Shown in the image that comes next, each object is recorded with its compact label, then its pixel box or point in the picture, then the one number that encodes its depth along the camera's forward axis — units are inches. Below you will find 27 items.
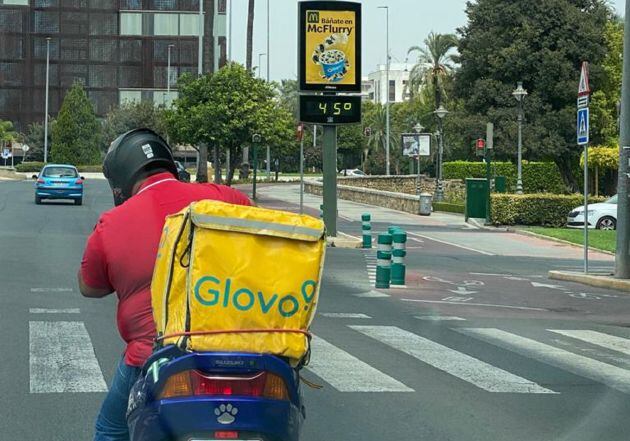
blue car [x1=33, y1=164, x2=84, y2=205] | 1681.8
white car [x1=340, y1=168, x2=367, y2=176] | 4079.7
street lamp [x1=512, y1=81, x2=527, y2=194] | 1856.5
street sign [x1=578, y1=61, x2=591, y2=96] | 784.9
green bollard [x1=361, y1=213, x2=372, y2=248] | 1060.7
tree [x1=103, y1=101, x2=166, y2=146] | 3565.5
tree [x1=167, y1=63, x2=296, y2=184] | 2003.0
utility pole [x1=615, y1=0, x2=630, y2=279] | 762.2
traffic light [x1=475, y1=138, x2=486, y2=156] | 1859.0
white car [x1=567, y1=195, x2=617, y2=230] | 1450.5
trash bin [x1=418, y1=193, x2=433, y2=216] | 1811.0
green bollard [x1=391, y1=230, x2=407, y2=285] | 730.2
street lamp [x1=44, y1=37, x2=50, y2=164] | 3543.3
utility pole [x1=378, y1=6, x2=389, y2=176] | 3302.7
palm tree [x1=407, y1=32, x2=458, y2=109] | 3139.8
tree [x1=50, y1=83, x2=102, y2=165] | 3592.5
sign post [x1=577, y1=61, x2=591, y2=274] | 802.8
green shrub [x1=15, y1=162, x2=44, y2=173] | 3422.7
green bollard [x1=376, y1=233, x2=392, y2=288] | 711.2
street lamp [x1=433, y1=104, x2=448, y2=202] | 2020.2
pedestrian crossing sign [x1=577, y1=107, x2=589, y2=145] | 807.7
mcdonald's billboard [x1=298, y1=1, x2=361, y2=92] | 1157.1
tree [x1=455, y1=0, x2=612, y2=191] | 2426.2
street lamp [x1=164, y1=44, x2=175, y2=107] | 4192.7
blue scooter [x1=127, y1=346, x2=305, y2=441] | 163.5
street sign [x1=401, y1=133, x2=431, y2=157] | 2349.9
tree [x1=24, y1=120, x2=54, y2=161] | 4050.2
